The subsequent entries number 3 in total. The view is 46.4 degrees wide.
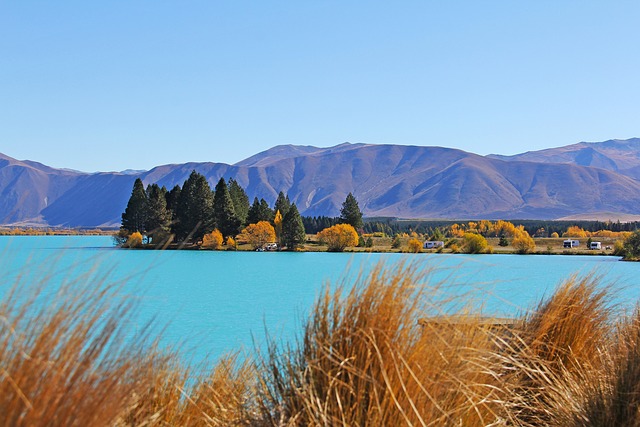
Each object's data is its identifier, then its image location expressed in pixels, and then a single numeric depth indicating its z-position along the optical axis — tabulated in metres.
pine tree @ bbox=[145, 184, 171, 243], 76.62
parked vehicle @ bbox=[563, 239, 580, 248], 103.47
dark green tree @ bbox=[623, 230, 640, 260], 76.12
